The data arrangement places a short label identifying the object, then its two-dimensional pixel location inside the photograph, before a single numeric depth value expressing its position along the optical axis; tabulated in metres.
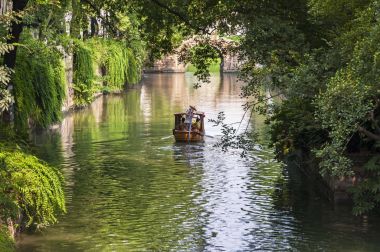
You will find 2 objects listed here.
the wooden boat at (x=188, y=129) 37.12
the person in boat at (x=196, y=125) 38.23
